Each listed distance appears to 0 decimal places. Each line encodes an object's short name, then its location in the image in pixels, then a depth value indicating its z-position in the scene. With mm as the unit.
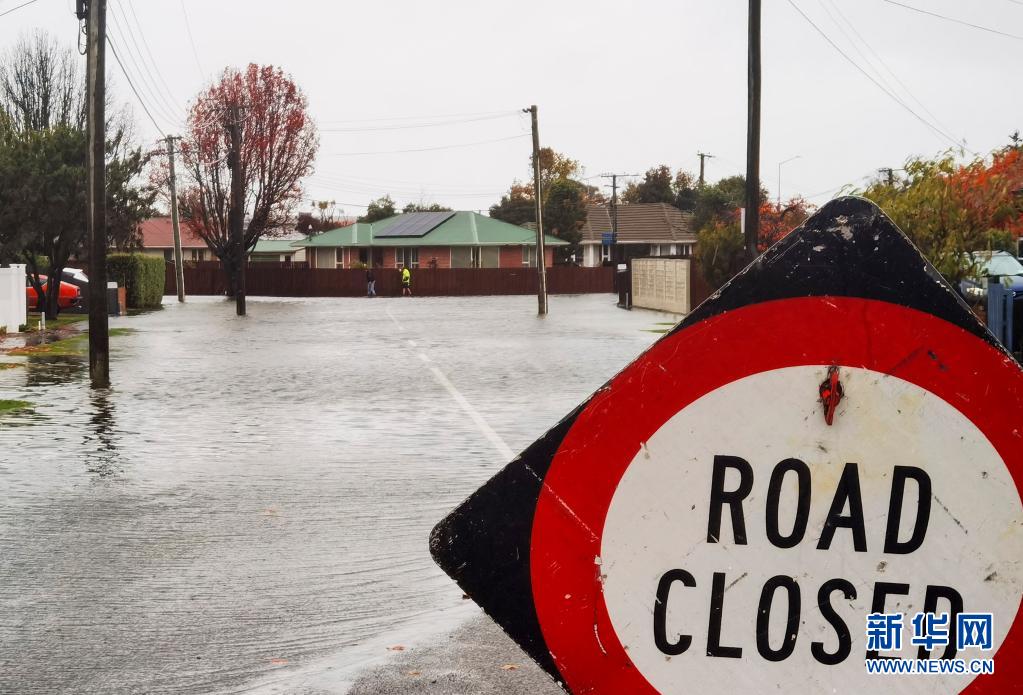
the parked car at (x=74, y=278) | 48781
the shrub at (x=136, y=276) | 54719
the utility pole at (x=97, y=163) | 20172
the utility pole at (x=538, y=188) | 54250
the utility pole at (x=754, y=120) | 28984
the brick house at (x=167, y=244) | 127500
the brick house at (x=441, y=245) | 97812
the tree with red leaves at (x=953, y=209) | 19453
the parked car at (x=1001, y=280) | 17000
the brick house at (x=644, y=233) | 112000
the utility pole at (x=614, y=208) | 99375
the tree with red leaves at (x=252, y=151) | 74312
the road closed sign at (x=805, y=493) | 2080
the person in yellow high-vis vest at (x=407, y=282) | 85562
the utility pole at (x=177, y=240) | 68375
